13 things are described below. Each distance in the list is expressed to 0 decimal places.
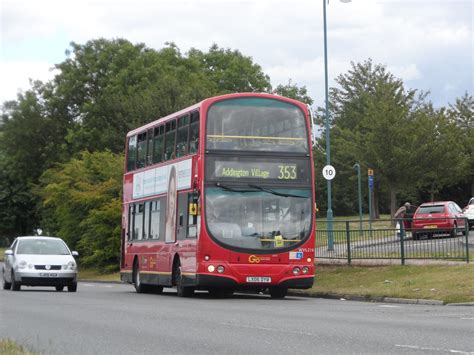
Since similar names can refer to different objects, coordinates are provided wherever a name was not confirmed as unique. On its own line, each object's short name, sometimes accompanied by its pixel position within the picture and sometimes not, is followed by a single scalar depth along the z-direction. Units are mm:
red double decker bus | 25484
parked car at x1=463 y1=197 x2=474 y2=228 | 51281
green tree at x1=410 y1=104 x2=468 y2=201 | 62938
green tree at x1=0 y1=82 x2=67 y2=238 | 76250
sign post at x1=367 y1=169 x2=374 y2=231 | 46406
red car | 29094
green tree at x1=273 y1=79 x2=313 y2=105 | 94250
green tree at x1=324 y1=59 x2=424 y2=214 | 62812
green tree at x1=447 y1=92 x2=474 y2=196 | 71938
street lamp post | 39875
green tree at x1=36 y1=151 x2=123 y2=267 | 52875
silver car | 30188
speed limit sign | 37062
